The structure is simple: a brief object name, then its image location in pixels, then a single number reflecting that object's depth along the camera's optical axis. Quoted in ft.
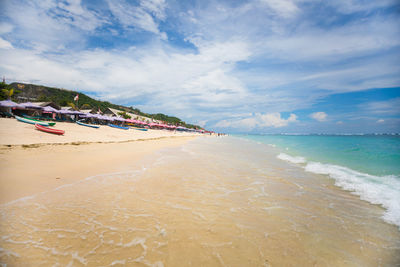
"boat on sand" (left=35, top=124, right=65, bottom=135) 49.06
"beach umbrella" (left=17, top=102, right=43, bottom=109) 87.49
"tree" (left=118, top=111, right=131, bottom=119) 184.69
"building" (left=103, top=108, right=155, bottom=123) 171.26
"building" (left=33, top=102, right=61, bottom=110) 110.26
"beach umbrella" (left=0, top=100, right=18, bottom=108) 75.56
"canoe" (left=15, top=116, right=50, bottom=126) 59.52
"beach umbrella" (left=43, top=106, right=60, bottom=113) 93.76
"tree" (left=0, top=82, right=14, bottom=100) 116.18
